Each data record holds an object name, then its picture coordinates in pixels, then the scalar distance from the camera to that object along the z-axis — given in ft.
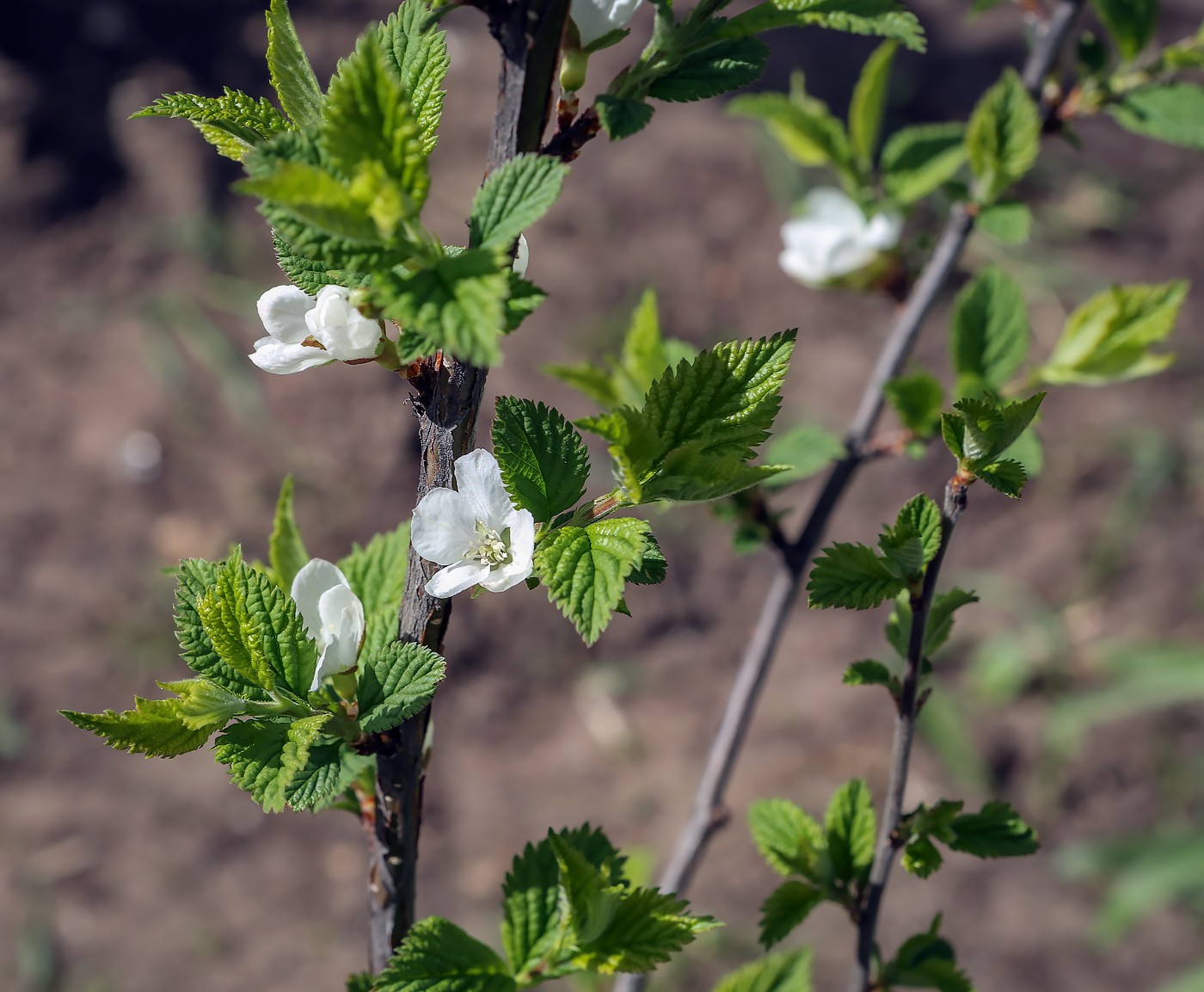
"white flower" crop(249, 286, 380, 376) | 2.02
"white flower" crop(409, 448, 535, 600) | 2.01
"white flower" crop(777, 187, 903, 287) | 2.76
